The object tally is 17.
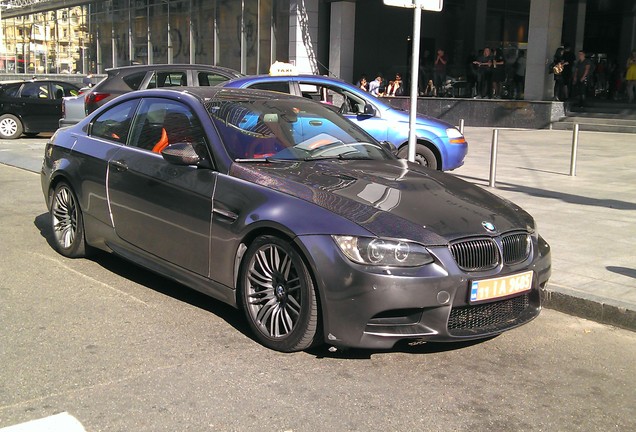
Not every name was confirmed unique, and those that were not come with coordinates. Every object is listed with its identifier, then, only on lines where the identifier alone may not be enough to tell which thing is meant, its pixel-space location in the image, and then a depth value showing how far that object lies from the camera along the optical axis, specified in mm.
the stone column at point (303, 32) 26375
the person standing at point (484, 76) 22531
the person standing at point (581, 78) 21109
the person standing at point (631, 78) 21359
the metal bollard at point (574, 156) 11687
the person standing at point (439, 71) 24391
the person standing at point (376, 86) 25406
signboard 7142
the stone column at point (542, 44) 20641
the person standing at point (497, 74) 22219
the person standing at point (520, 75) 21627
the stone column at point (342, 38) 25656
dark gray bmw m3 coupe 3893
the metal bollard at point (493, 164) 10383
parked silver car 12367
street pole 7285
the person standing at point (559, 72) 20281
